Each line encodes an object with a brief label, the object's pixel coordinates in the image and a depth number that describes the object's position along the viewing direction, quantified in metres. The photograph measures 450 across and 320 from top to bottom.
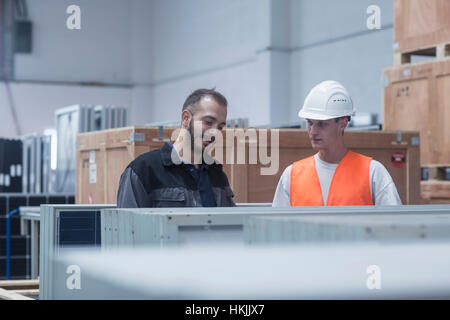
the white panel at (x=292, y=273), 2.37
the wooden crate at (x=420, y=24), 9.59
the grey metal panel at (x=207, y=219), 2.93
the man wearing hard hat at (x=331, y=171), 5.43
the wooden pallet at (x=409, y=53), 10.14
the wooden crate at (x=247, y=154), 7.81
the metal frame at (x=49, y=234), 4.70
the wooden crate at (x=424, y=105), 9.50
